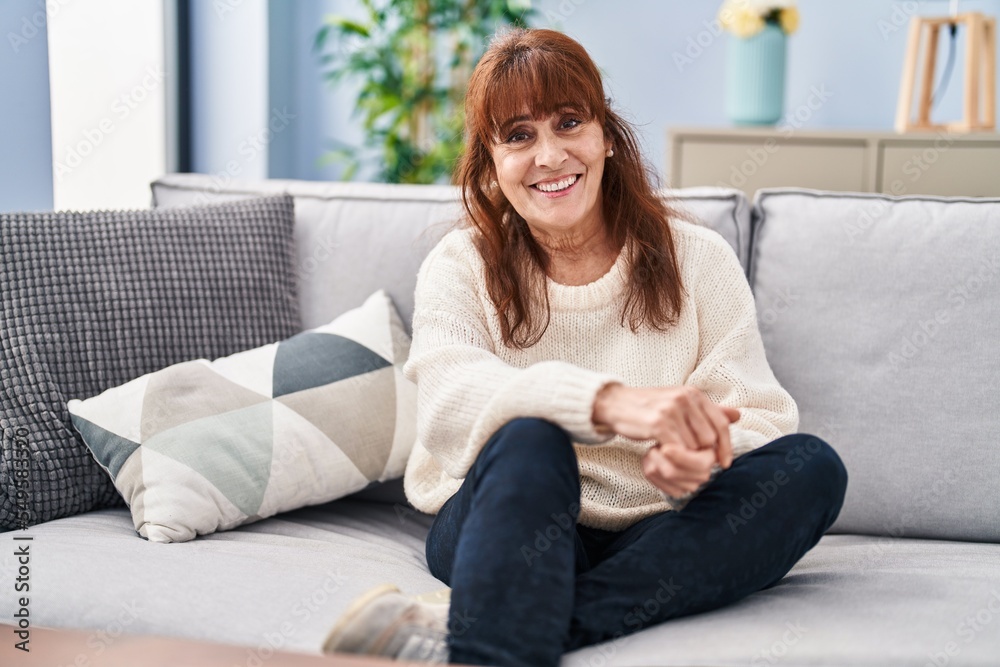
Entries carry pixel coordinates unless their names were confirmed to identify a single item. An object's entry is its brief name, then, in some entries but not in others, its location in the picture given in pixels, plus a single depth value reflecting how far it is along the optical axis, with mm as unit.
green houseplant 3264
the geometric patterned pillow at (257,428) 1395
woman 1044
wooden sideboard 2748
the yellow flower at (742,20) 2930
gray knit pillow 1429
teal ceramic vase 2955
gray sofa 1110
